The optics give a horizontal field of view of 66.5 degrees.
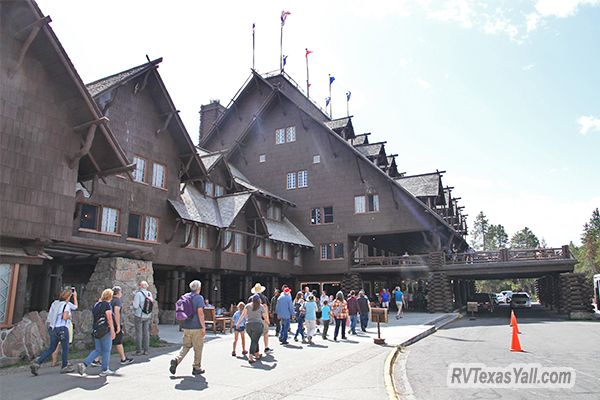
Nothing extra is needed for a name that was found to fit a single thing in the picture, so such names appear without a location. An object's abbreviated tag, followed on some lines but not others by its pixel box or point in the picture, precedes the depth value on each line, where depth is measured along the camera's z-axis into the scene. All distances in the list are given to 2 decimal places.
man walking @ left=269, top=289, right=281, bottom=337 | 16.32
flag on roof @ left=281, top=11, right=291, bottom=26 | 41.03
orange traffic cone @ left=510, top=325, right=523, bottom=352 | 13.46
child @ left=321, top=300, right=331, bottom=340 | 16.20
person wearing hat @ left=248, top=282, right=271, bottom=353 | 11.89
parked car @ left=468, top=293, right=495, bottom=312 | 36.22
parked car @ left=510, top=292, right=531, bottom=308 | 42.59
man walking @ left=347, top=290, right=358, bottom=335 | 17.36
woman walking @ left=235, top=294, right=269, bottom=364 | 10.90
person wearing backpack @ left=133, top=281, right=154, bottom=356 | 11.46
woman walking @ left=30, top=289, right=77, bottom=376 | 9.58
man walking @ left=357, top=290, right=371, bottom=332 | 18.02
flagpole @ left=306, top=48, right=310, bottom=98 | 43.87
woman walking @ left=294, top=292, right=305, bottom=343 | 15.20
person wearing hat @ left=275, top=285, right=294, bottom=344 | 14.12
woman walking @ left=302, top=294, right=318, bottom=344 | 15.03
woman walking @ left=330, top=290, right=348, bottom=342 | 15.85
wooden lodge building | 12.38
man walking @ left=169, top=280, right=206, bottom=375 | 9.25
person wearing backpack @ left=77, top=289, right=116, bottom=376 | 9.16
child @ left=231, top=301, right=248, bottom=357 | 11.91
